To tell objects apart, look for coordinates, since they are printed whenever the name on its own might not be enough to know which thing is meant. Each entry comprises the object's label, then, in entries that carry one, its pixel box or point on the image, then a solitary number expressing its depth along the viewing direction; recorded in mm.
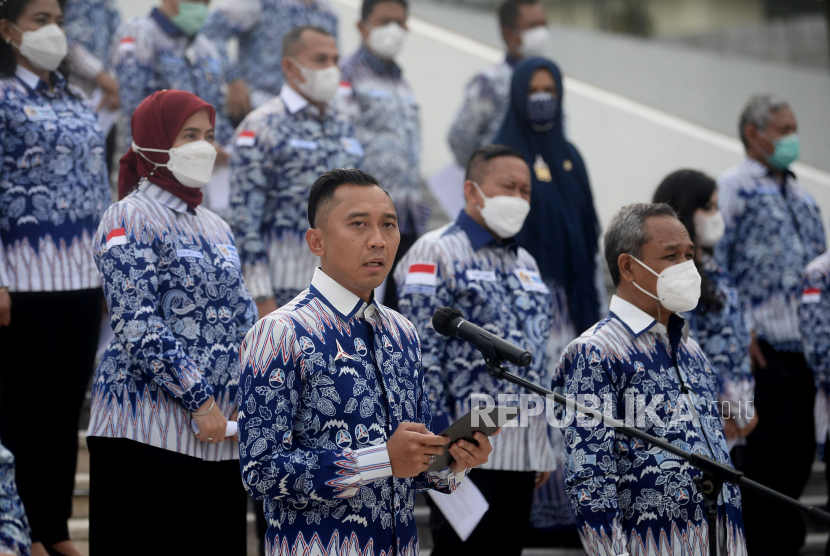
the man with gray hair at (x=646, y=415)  5891
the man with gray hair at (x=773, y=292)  10672
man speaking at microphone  4828
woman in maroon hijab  6227
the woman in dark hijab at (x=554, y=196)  10148
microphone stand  4672
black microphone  4562
